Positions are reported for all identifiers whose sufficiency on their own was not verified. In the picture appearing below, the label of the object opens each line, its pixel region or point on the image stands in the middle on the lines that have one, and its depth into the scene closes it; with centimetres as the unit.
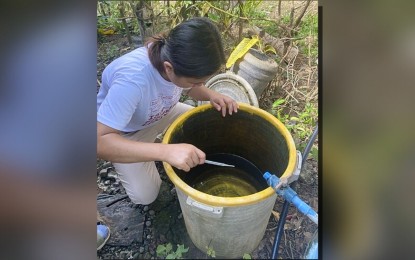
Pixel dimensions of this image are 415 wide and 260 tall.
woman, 62
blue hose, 65
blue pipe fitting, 57
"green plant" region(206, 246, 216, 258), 72
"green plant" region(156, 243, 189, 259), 68
